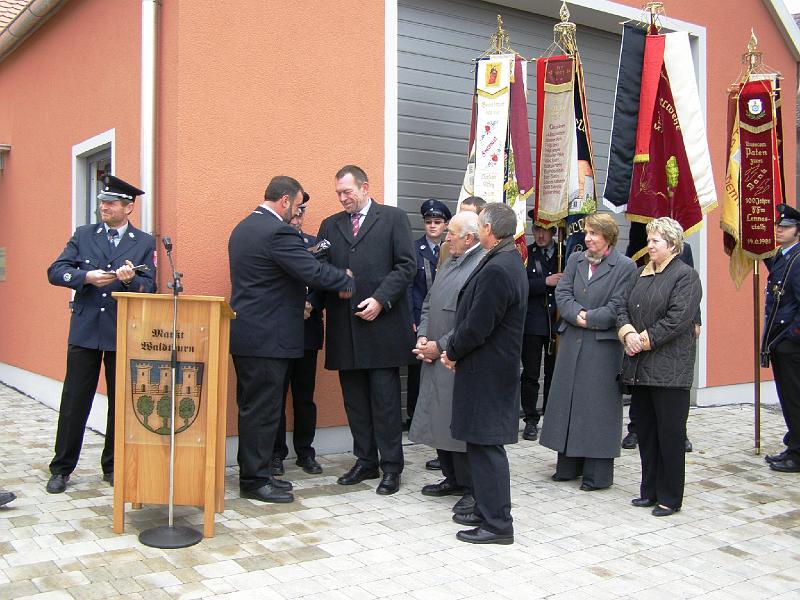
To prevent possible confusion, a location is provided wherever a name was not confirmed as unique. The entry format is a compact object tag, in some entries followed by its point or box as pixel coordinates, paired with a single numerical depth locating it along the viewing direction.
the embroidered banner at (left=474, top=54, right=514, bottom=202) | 6.58
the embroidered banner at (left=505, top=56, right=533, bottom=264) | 6.61
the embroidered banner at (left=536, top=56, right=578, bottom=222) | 6.77
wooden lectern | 4.39
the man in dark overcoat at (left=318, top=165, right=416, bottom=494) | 5.45
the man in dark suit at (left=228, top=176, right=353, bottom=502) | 5.02
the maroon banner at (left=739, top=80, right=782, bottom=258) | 6.87
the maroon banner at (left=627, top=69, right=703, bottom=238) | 6.50
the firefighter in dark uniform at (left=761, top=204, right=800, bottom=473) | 6.41
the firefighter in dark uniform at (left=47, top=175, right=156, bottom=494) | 5.20
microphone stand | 4.22
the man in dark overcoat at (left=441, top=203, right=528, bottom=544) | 4.36
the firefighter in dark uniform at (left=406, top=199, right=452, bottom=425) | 6.51
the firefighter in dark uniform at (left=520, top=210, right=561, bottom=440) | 7.14
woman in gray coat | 5.61
